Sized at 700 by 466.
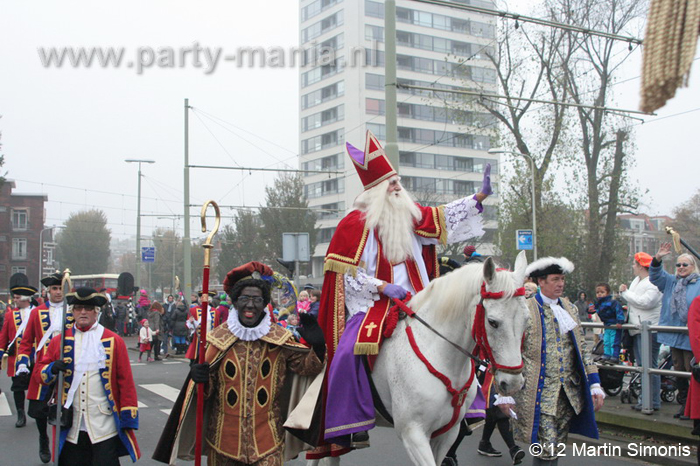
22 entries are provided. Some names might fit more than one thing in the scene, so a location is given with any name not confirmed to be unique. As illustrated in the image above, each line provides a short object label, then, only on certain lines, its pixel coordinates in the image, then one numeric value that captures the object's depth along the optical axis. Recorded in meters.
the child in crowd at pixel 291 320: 12.94
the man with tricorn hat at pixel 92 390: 5.25
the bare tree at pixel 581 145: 27.75
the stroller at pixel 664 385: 9.71
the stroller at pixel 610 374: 8.06
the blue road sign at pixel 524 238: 20.86
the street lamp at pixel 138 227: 36.84
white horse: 4.46
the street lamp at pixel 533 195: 22.64
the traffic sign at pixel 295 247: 15.04
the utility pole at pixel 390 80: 11.42
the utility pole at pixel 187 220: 24.02
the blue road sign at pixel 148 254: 31.97
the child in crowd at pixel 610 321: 10.62
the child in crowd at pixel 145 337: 19.41
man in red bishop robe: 5.13
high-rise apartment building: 61.00
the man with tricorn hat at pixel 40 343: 7.48
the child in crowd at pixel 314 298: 12.72
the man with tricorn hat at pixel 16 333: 9.85
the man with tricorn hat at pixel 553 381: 5.26
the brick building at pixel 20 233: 63.91
